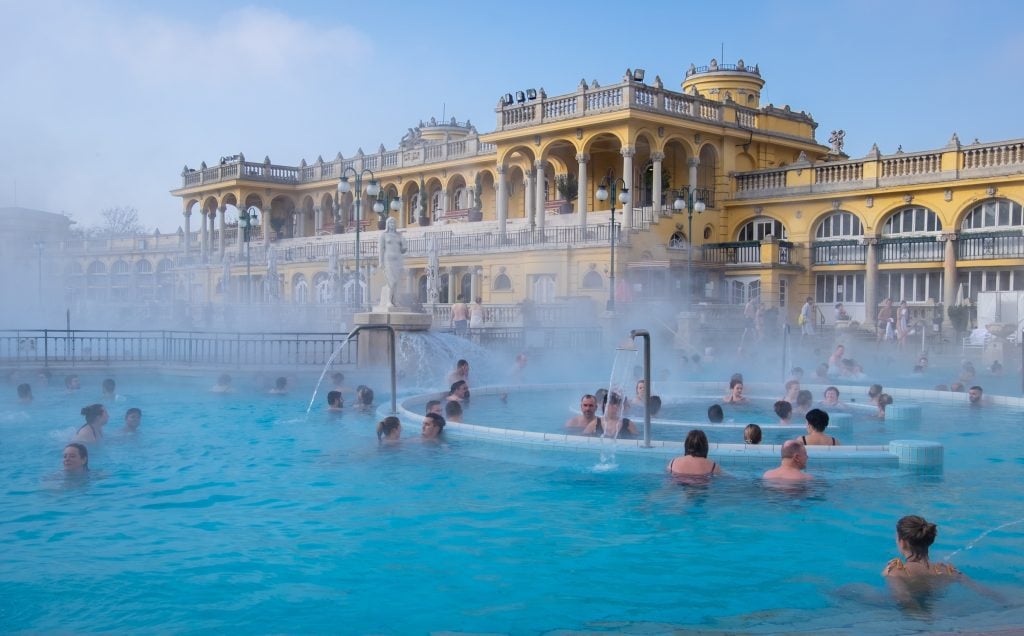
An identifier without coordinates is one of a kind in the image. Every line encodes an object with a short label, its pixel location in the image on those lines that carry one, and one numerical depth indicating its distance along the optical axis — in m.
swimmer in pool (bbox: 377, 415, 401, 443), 11.58
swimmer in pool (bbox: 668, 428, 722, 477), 9.50
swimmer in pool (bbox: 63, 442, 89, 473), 9.92
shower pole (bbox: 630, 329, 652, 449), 9.88
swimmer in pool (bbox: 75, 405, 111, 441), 11.44
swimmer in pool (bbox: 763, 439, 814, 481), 9.41
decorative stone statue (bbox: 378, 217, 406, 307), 19.59
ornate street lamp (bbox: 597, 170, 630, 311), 25.79
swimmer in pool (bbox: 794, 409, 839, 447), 10.34
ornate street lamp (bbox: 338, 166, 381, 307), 24.38
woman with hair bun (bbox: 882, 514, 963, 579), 6.30
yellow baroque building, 30.44
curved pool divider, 10.00
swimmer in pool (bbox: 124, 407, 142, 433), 12.28
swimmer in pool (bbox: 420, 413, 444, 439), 11.57
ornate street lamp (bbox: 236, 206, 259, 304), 38.19
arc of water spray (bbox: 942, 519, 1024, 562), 7.33
